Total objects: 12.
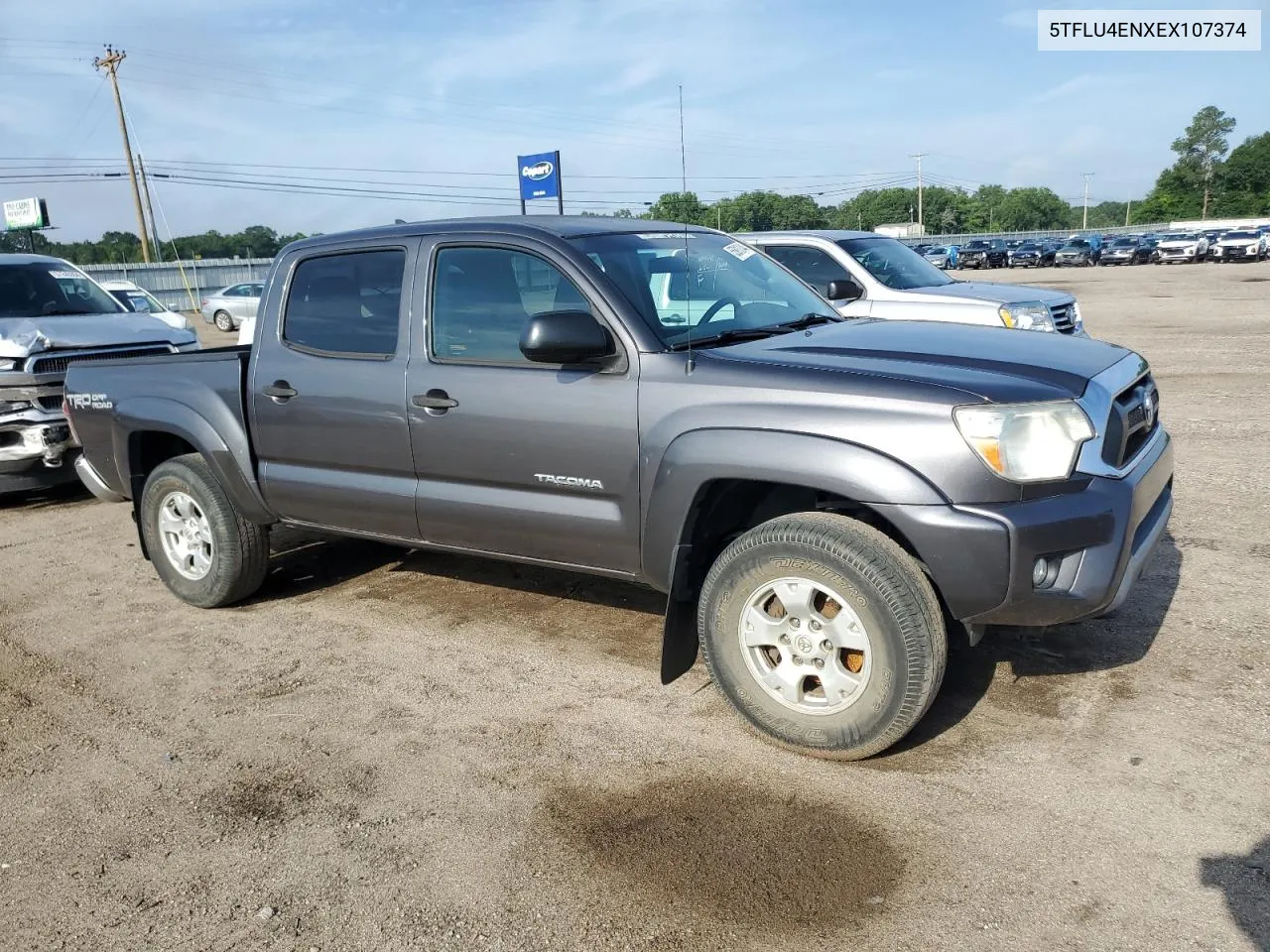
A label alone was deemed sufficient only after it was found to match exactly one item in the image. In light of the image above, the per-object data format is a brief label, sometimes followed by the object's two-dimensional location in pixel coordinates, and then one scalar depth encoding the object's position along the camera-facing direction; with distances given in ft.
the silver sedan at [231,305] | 93.66
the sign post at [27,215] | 143.02
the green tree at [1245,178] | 325.01
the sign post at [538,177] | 76.64
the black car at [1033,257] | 168.25
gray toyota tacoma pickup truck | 10.66
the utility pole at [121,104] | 138.21
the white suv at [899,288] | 29.89
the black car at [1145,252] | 155.53
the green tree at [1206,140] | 354.33
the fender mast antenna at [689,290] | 12.21
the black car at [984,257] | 169.25
